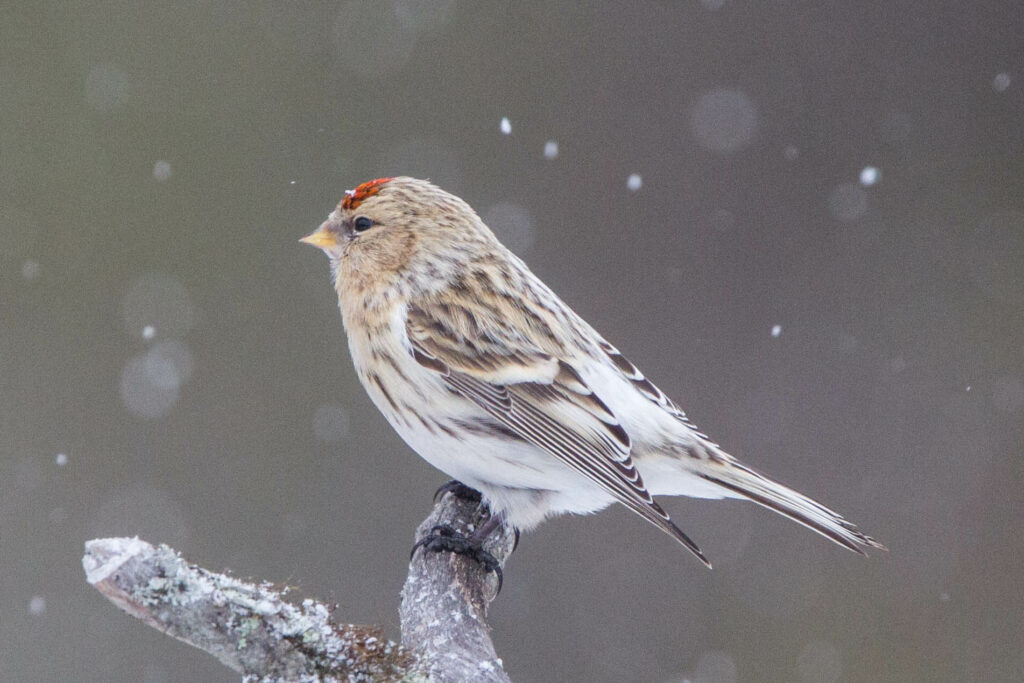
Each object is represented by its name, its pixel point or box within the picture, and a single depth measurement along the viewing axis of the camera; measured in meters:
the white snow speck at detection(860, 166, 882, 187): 8.54
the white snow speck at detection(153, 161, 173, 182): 8.36
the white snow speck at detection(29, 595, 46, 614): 7.94
